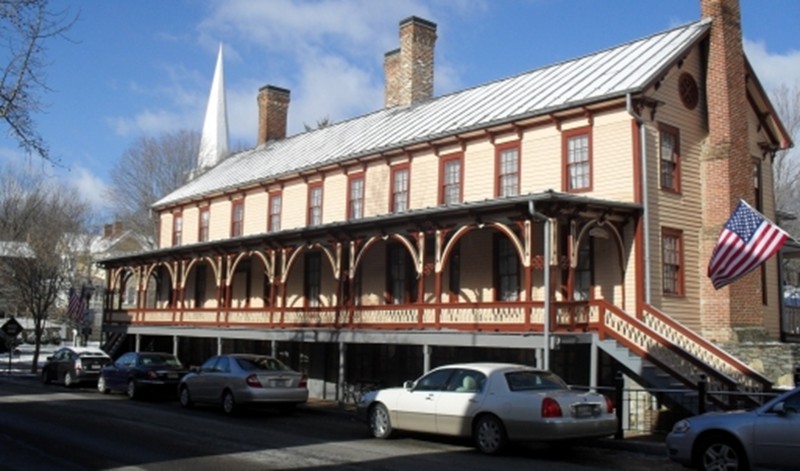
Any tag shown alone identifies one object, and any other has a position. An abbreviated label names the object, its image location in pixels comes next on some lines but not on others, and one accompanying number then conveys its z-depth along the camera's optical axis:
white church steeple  64.41
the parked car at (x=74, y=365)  28.61
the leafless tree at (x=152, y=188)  57.36
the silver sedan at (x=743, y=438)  10.39
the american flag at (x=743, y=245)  17.97
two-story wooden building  18.94
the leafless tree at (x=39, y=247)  38.09
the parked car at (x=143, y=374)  24.17
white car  13.03
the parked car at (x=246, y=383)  19.47
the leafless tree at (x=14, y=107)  12.69
